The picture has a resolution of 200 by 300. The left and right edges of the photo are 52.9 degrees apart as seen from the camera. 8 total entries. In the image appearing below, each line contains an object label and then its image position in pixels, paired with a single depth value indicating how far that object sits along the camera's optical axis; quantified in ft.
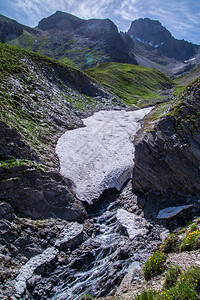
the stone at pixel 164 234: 44.13
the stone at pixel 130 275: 32.20
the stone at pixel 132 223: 47.37
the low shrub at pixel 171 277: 25.46
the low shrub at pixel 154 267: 30.71
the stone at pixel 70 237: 45.75
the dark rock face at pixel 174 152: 54.29
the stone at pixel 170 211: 48.96
